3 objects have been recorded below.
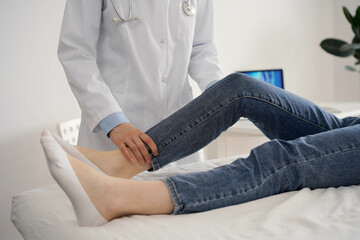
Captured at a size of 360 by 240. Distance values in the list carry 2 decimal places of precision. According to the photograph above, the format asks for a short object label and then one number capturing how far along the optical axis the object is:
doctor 1.13
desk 1.82
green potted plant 2.81
